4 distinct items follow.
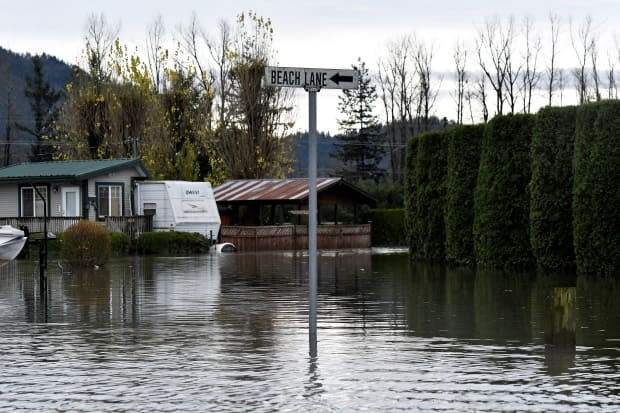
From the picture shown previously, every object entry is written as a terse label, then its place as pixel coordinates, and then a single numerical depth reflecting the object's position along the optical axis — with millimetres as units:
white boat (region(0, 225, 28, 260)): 34000
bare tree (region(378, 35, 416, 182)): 79875
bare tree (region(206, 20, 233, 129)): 64419
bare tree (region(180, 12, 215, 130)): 66875
